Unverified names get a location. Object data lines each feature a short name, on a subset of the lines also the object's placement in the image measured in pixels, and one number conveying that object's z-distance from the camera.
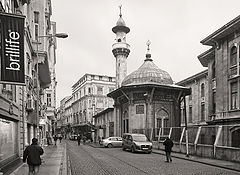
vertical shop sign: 9.66
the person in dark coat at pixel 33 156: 9.80
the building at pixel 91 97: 79.56
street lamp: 15.98
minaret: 54.44
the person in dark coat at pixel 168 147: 18.69
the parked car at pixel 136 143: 25.61
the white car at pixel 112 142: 35.83
